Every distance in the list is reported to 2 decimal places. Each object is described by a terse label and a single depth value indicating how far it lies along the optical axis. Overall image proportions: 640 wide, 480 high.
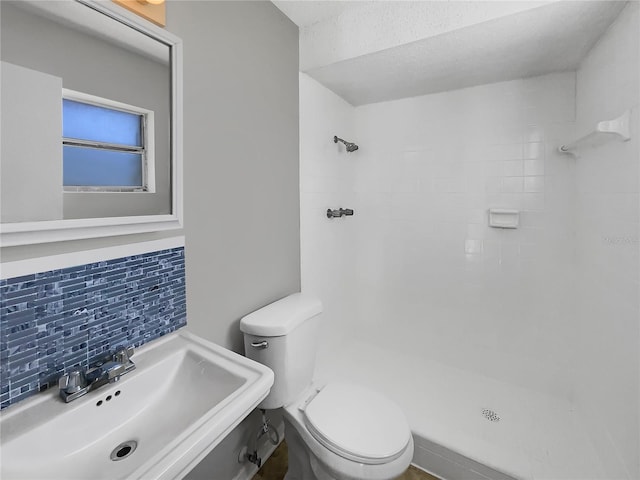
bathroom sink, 0.67
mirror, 0.74
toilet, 1.12
